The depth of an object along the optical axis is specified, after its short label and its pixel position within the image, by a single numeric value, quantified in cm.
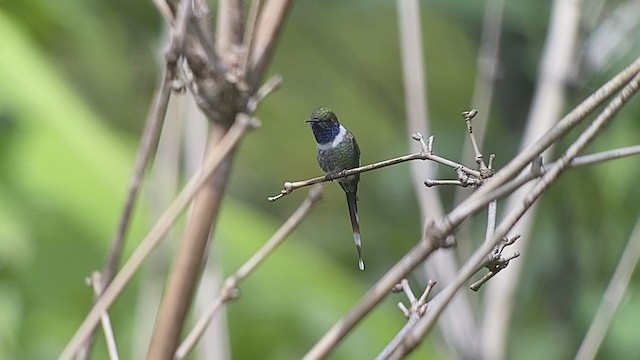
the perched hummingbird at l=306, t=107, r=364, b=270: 389
